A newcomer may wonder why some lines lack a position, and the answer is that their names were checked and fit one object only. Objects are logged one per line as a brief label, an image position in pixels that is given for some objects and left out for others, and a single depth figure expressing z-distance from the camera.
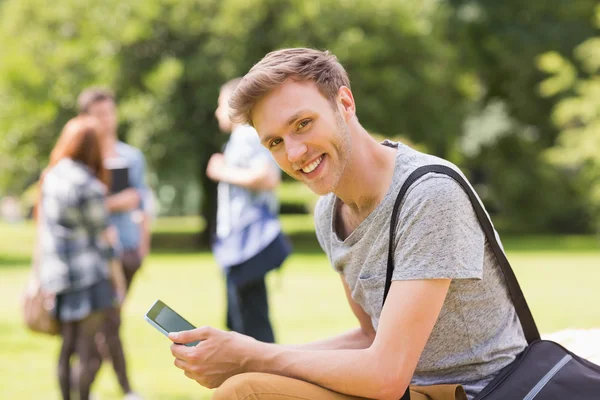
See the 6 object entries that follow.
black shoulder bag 2.36
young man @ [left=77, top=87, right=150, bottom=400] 6.77
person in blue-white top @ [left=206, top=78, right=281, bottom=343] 5.63
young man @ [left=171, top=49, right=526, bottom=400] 2.26
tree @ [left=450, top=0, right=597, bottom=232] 29.20
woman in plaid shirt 5.59
